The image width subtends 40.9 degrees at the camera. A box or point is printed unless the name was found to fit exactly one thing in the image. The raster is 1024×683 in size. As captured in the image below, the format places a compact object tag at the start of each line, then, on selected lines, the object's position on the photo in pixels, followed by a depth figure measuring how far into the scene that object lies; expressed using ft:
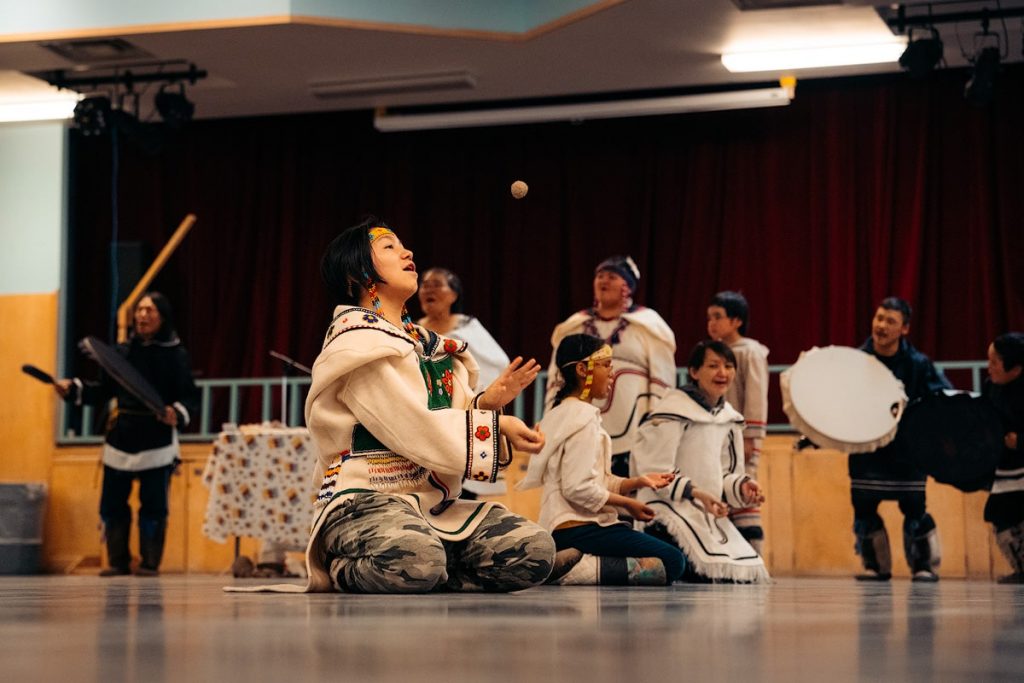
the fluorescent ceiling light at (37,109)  29.25
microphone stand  22.33
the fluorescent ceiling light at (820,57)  25.81
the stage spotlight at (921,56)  23.00
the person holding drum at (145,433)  22.17
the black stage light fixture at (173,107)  26.71
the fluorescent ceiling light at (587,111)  27.81
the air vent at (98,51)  25.45
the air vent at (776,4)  23.09
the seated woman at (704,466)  15.98
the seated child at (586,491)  14.49
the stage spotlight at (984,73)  23.06
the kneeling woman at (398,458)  10.81
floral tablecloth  21.20
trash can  26.75
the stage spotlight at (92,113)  26.76
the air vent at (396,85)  26.94
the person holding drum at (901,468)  19.47
